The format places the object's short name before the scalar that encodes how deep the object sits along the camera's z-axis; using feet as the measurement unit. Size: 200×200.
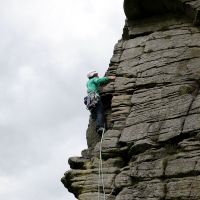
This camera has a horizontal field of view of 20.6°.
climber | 68.64
